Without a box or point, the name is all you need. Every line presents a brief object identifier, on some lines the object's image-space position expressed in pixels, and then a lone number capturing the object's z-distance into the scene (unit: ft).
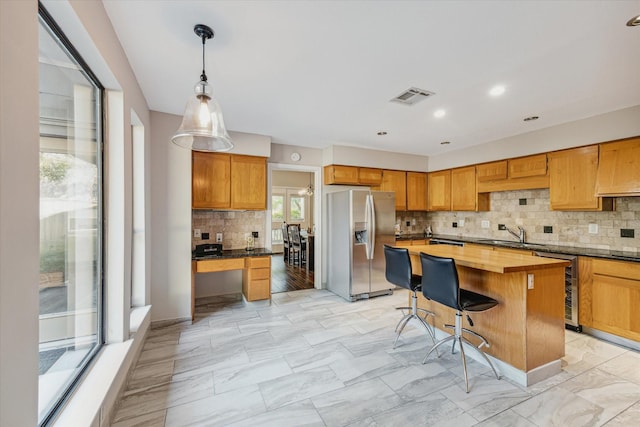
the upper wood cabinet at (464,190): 15.66
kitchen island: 7.07
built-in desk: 11.99
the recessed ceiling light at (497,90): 8.46
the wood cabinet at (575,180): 10.79
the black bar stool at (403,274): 8.90
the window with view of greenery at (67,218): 4.30
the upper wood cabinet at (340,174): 15.72
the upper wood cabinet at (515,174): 12.59
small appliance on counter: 12.48
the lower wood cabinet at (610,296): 9.03
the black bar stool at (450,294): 7.04
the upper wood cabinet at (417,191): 18.02
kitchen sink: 12.30
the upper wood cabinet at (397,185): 17.25
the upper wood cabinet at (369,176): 16.38
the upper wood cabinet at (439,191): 17.27
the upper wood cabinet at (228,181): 12.33
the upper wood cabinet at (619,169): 9.66
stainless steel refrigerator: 14.19
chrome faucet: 14.01
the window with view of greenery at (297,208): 29.52
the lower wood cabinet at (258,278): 12.81
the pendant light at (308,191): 27.61
